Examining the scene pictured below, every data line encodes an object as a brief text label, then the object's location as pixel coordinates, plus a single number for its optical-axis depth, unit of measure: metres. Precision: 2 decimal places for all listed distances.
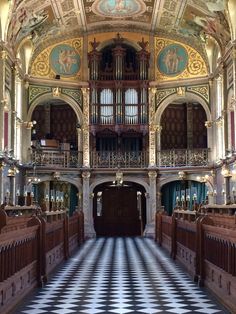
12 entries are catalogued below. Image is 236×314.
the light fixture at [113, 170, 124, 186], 24.39
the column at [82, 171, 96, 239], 24.42
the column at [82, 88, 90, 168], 24.68
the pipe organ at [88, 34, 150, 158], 24.59
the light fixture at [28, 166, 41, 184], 23.22
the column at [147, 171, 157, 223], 24.51
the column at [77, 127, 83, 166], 24.81
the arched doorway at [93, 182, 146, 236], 26.76
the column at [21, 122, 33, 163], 23.89
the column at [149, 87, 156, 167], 24.73
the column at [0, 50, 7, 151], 19.16
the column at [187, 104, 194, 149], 27.49
